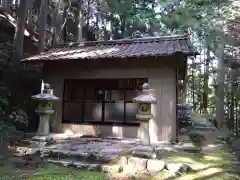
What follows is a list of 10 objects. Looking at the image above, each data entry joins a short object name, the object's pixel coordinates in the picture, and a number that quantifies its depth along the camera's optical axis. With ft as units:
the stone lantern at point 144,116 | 16.17
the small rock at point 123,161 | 15.18
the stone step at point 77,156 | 15.89
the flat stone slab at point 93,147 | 16.60
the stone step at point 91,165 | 14.58
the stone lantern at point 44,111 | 19.45
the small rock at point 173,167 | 14.02
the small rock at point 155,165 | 14.29
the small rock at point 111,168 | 14.52
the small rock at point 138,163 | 14.74
